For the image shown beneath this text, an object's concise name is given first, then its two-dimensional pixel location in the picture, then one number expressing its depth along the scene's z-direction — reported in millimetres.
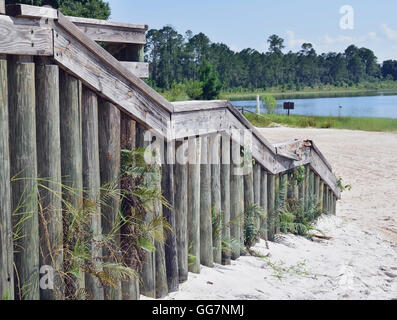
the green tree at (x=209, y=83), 40500
